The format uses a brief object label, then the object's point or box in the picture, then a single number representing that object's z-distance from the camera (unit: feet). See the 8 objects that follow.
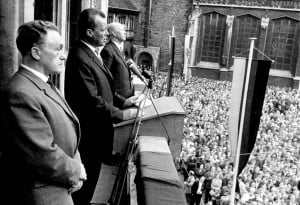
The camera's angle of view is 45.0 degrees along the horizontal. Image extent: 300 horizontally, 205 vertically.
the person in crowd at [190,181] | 23.43
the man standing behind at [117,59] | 11.09
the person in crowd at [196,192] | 24.94
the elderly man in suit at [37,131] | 5.07
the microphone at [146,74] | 9.78
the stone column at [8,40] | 8.86
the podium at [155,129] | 9.97
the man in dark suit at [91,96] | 8.49
